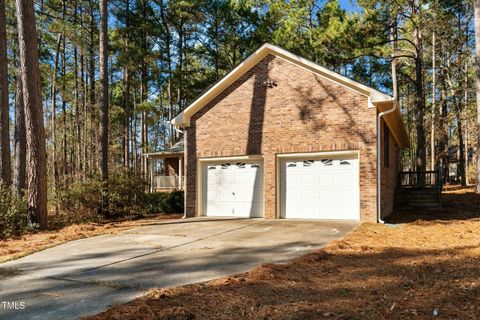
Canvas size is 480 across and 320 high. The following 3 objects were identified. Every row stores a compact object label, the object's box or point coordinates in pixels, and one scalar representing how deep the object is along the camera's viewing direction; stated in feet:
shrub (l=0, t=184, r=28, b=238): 33.45
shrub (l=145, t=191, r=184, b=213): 52.75
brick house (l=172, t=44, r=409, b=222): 35.76
